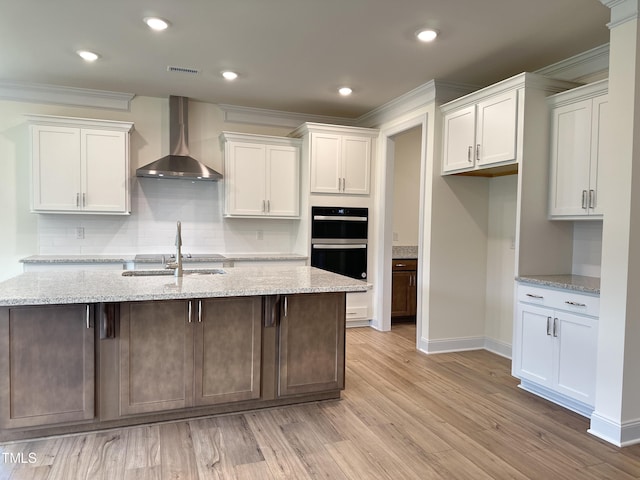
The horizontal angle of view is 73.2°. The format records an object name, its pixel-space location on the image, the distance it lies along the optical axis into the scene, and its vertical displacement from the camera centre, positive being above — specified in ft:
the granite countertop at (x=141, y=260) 14.41 -1.17
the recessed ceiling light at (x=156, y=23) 10.18 +4.87
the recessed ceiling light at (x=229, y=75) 13.70 +4.91
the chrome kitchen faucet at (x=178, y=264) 10.32 -0.91
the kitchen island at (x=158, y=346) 8.09 -2.51
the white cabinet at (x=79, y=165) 14.76 +2.08
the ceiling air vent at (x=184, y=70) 13.44 +4.94
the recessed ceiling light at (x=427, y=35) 10.58 +4.89
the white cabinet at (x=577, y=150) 10.29 +2.07
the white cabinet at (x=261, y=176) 16.99 +2.09
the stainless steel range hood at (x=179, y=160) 15.62 +2.49
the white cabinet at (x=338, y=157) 17.10 +2.91
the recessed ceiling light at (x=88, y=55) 12.23 +4.89
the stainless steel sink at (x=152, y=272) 10.98 -1.27
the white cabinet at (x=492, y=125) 11.50 +3.12
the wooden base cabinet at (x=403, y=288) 19.04 -2.59
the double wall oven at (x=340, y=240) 17.13 -0.45
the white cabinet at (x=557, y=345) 9.68 -2.74
